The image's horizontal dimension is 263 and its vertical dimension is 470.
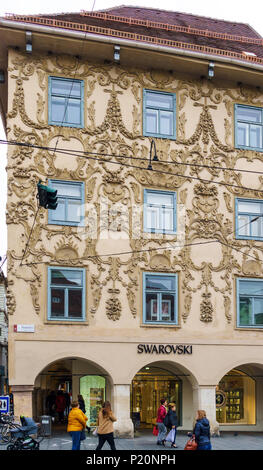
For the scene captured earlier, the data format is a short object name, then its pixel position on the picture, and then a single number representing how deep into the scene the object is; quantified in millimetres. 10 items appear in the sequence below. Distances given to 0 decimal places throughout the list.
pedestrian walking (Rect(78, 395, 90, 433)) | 23891
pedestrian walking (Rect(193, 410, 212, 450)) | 16328
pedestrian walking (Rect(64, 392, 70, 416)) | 28625
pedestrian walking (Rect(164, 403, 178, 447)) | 21703
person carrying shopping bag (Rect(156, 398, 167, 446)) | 22116
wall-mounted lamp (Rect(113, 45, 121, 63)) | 25734
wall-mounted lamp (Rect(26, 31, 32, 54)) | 24850
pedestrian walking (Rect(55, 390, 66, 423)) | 28297
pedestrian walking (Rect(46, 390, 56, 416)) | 28594
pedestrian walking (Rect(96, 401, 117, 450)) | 17688
